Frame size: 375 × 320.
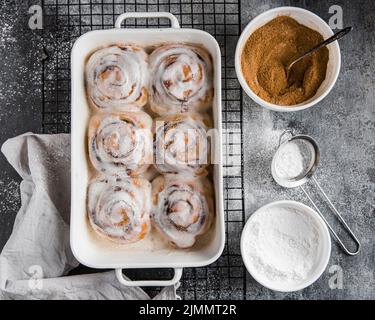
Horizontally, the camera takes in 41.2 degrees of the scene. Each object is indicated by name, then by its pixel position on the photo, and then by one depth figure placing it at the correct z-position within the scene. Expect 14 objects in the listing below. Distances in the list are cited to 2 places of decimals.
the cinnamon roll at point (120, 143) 1.32
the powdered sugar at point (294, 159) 1.46
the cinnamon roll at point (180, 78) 1.32
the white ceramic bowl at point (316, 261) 1.40
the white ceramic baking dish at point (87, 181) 1.29
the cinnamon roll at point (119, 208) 1.33
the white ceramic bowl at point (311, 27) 1.38
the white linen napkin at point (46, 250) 1.47
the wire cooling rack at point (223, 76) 1.50
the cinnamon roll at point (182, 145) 1.33
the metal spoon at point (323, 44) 1.30
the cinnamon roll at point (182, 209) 1.33
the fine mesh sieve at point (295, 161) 1.46
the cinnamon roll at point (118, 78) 1.32
